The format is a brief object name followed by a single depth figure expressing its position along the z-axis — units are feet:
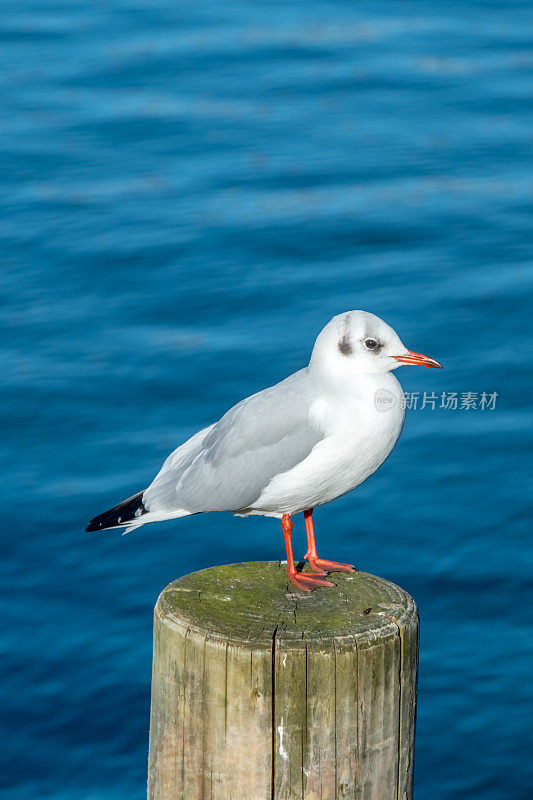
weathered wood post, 25.20
